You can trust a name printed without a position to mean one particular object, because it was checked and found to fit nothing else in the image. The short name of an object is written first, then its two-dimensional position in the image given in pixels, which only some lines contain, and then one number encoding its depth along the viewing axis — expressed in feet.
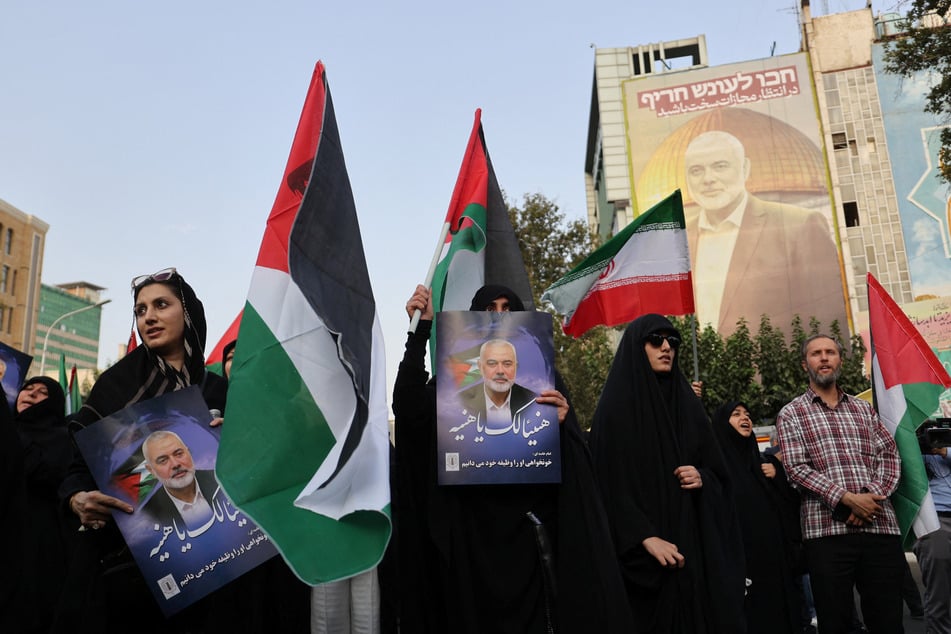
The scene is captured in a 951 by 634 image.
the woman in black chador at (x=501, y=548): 10.71
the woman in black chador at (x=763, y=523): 17.37
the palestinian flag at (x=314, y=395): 8.89
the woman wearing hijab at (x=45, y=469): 13.97
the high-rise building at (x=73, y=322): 419.95
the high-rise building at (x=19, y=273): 153.79
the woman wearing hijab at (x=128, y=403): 9.41
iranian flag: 20.80
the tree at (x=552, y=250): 66.54
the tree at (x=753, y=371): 85.40
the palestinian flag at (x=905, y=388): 15.97
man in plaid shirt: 14.89
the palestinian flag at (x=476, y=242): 14.98
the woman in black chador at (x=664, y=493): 11.72
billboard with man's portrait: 111.86
